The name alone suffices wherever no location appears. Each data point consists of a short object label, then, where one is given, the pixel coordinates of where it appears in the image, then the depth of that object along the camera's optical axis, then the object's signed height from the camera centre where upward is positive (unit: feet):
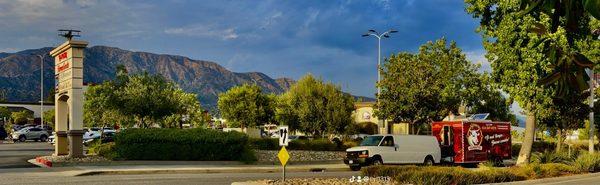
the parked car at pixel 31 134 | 205.67 -3.09
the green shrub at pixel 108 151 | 93.94 -4.11
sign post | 59.72 -1.52
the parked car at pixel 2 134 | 218.18 -3.11
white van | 98.32 -4.88
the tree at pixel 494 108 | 215.51 +3.35
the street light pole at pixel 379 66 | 147.62 +12.10
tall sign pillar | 94.22 +4.44
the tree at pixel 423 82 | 139.23 +7.68
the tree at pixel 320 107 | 149.89 +3.03
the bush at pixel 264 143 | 121.92 -4.20
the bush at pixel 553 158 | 84.02 -5.31
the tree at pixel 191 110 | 219.24 +4.11
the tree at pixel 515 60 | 73.92 +6.69
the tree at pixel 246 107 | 239.30 +5.26
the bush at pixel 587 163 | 80.28 -5.74
